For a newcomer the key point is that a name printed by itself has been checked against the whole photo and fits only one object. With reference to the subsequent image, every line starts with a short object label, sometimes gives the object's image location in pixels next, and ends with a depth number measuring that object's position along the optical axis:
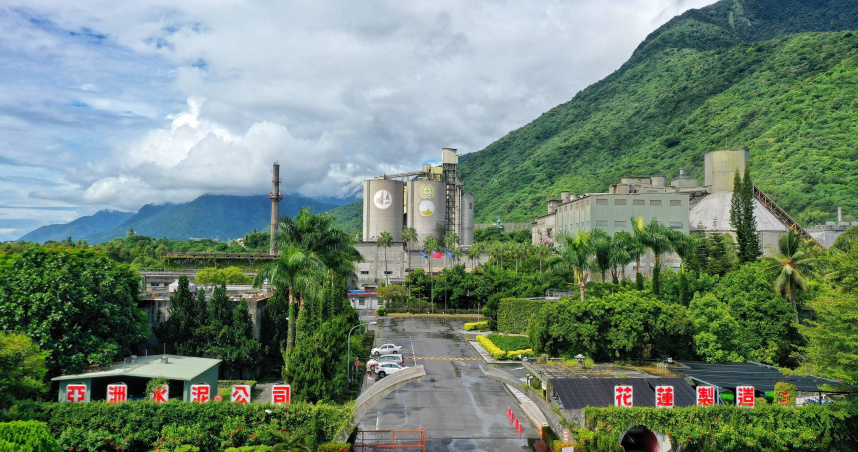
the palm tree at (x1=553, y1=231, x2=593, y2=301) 55.28
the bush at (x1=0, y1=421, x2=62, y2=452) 21.39
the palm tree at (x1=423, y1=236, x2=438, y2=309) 108.31
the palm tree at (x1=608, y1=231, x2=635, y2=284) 55.97
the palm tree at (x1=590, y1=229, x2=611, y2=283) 55.50
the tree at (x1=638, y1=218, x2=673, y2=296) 54.19
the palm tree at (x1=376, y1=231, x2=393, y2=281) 113.56
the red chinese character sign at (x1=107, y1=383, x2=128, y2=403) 28.09
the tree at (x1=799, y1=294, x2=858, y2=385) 28.06
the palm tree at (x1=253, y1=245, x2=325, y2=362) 35.84
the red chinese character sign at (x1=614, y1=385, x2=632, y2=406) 28.64
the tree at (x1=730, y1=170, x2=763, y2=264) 70.28
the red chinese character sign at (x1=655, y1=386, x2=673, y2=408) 28.92
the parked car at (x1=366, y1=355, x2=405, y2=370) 50.56
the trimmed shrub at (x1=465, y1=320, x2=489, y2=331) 76.31
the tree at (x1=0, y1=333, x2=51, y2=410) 26.91
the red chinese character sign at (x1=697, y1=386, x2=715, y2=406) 28.95
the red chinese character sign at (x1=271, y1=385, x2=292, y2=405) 28.11
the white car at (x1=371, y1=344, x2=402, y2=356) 56.47
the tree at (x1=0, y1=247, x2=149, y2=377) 31.44
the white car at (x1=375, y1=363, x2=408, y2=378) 47.35
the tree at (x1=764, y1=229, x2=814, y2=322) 51.62
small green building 31.61
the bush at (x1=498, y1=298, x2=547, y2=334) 65.69
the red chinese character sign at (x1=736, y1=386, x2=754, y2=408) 28.97
